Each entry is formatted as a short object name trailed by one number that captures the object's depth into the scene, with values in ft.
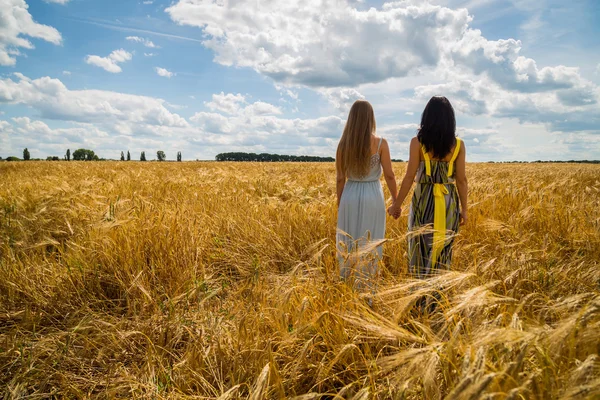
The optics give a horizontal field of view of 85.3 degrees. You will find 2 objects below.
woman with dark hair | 8.74
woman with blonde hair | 10.41
